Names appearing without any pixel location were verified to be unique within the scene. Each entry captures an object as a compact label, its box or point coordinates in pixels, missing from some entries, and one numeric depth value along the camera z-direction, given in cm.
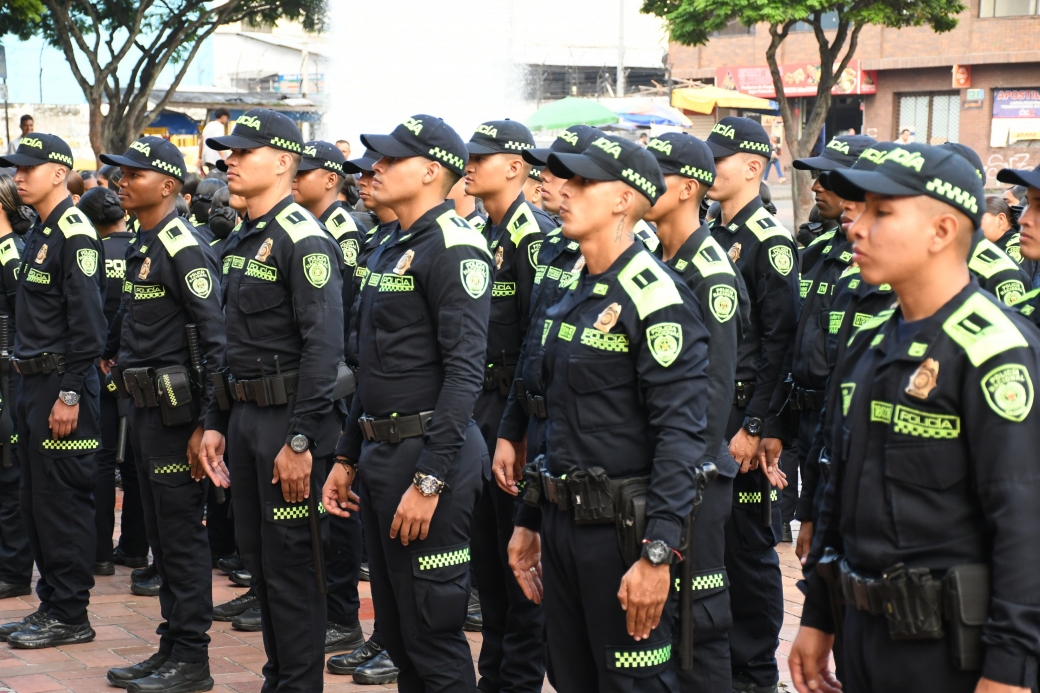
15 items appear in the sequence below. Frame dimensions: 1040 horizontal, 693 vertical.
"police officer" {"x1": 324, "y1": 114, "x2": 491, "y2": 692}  429
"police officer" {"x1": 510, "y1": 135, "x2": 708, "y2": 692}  357
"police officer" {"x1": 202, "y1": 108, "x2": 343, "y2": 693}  480
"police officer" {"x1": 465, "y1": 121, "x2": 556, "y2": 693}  541
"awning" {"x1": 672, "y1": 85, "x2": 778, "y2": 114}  3428
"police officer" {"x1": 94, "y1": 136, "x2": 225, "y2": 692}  547
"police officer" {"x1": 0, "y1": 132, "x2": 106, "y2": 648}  610
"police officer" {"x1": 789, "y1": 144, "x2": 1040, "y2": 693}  273
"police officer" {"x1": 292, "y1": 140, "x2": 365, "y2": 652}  612
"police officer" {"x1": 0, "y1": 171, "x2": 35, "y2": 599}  688
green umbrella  2459
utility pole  3830
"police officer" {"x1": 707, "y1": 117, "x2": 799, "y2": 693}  529
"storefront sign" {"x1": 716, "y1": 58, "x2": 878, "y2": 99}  3762
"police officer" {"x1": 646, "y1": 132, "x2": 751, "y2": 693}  424
